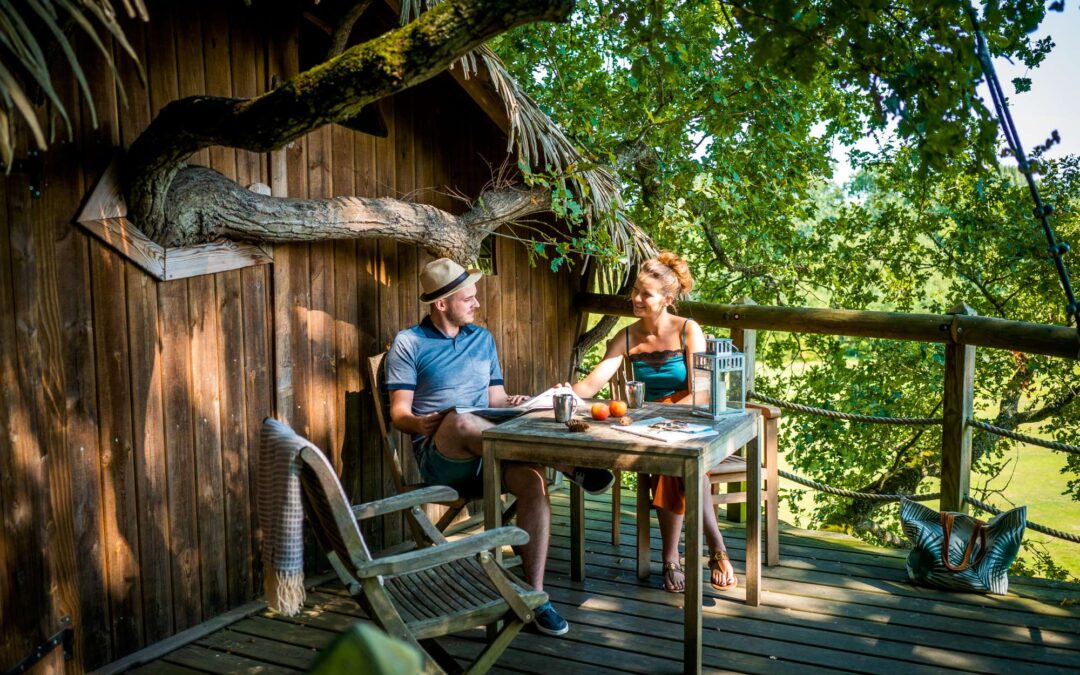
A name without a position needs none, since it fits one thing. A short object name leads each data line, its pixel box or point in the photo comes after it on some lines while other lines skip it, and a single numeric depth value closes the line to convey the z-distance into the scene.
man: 3.58
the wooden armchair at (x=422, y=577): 2.41
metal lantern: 3.52
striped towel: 2.39
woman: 3.94
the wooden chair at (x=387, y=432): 4.07
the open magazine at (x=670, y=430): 3.20
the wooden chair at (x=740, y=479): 3.93
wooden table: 3.08
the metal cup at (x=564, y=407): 3.46
